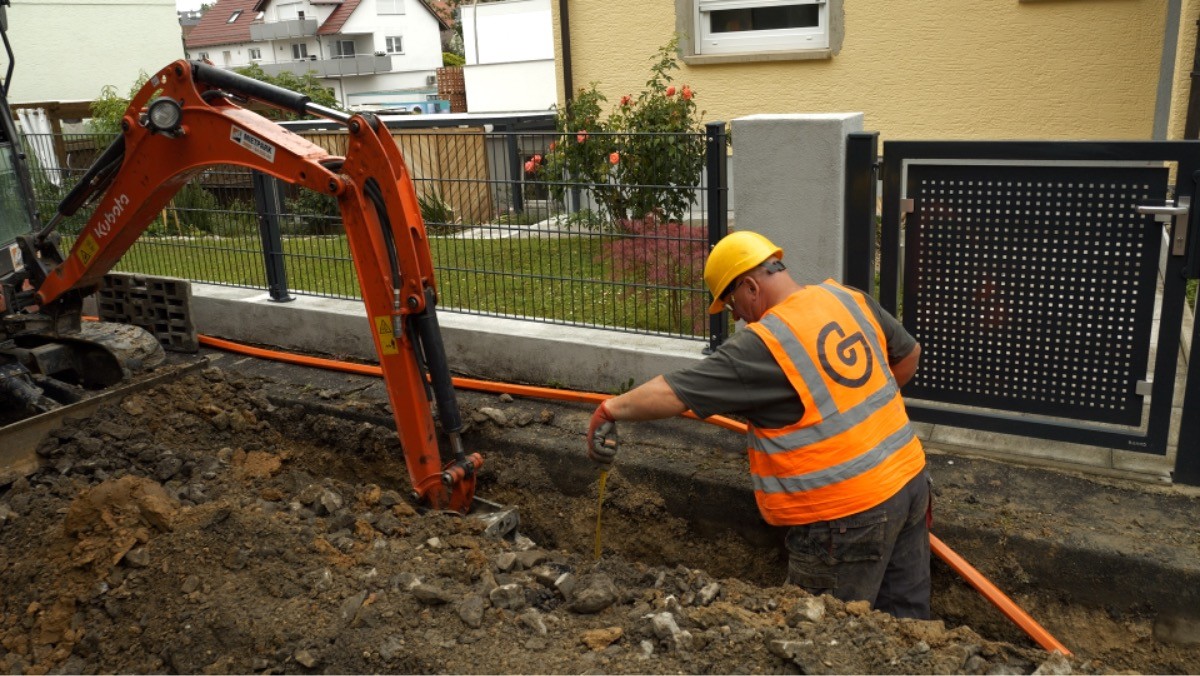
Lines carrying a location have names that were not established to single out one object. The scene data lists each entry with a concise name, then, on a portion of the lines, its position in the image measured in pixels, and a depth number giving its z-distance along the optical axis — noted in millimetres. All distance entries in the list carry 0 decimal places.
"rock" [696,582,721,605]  4102
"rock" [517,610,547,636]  3900
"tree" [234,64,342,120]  18734
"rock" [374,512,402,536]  4918
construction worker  3930
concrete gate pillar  5379
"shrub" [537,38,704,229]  6246
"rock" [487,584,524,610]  4094
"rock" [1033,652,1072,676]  3449
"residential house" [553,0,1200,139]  8617
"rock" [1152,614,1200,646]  4359
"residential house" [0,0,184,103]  24156
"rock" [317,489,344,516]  5227
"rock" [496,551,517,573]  4527
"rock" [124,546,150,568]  4523
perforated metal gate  4863
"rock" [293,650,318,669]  3762
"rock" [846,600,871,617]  3799
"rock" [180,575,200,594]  4344
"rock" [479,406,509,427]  6285
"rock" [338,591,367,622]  4035
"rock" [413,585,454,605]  4102
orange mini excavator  4984
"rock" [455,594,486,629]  3953
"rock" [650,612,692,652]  3637
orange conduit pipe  4289
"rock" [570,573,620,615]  4051
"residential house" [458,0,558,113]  23844
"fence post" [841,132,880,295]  5344
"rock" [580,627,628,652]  3744
